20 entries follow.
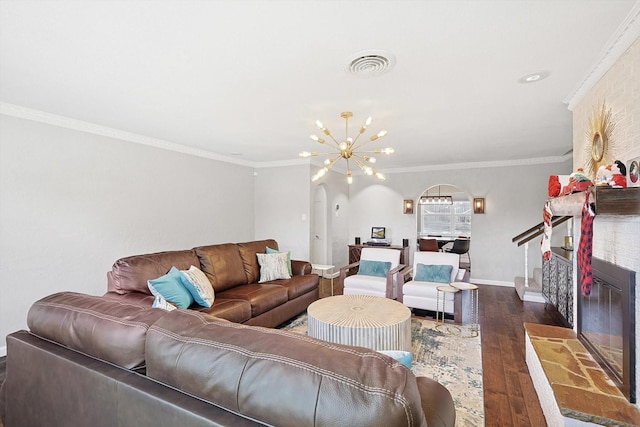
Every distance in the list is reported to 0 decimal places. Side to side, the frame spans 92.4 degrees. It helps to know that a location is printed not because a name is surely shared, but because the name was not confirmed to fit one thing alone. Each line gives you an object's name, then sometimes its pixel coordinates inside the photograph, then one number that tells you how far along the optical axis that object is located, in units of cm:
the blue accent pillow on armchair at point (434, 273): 412
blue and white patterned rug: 223
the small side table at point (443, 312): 361
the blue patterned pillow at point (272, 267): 414
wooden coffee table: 248
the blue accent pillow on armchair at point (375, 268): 450
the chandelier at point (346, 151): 312
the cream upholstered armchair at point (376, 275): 412
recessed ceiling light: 235
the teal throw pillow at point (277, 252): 437
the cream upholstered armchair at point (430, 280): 397
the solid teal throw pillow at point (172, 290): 270
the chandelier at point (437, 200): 966
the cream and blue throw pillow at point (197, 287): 292
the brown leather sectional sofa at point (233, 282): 287
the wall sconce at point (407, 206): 686
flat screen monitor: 710
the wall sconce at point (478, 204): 624
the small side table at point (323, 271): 490
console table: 641
